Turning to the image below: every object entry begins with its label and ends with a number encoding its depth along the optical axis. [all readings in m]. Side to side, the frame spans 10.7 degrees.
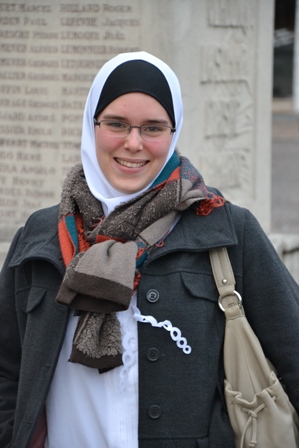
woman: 4.20
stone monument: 9.81
